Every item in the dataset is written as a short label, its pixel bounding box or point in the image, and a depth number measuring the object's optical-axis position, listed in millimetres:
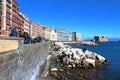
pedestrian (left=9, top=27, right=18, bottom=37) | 6633
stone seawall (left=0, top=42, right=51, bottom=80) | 3203
